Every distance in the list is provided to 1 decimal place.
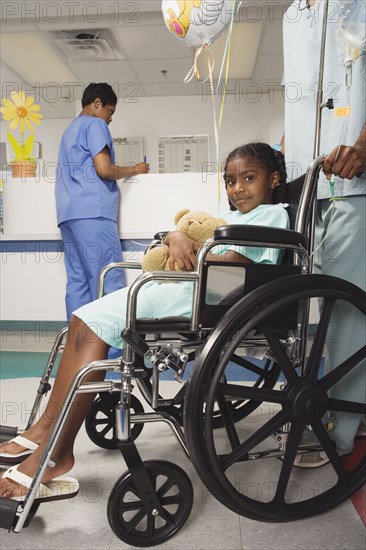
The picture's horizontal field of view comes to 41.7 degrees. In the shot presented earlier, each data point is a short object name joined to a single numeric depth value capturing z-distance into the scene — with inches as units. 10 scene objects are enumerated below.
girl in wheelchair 40.2
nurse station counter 105.5
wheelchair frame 34.1
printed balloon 68.5
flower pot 109.9
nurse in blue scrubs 94.0
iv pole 47.6
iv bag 41.8
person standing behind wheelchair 48.6
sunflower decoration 101.3
